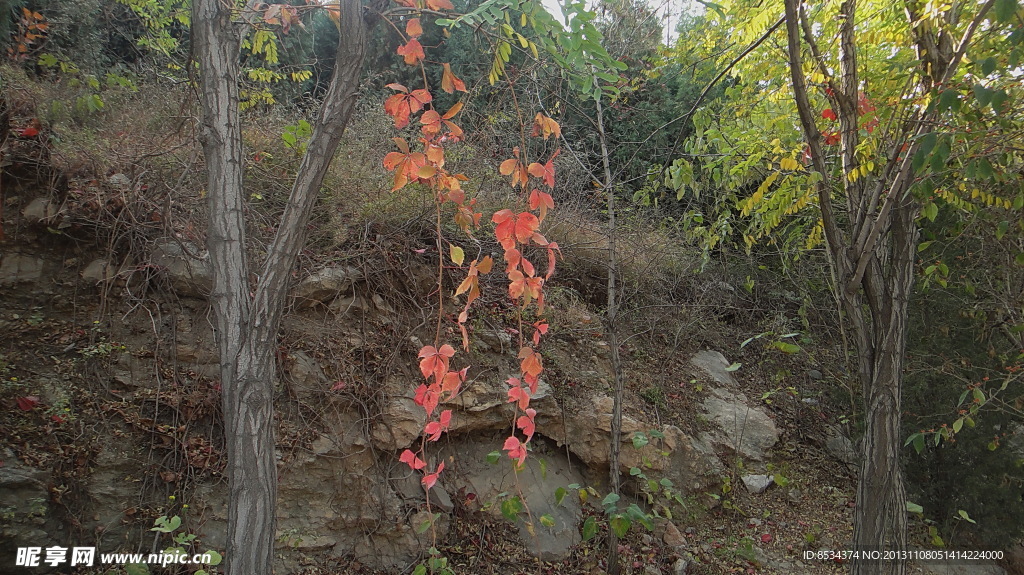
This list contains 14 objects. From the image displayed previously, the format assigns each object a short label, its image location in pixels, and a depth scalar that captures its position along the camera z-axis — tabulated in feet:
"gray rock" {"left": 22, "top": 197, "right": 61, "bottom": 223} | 9.73
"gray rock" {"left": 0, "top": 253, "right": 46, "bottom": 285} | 9.40
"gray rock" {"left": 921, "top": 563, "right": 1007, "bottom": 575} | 12.03
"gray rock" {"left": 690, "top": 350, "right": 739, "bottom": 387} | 16.08
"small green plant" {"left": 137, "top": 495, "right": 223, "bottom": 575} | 6.43
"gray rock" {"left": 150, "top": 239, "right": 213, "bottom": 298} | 10.02
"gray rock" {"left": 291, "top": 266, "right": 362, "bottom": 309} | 10.56
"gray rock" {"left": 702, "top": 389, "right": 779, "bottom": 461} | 14.10
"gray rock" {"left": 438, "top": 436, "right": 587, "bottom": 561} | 10.62
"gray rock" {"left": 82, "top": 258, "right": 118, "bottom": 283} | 9.71
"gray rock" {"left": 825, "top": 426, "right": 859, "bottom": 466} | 14.93
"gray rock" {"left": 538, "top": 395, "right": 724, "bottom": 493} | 12.00
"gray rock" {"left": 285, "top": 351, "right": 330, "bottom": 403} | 9.88
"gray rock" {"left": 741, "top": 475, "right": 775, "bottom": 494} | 13.37
